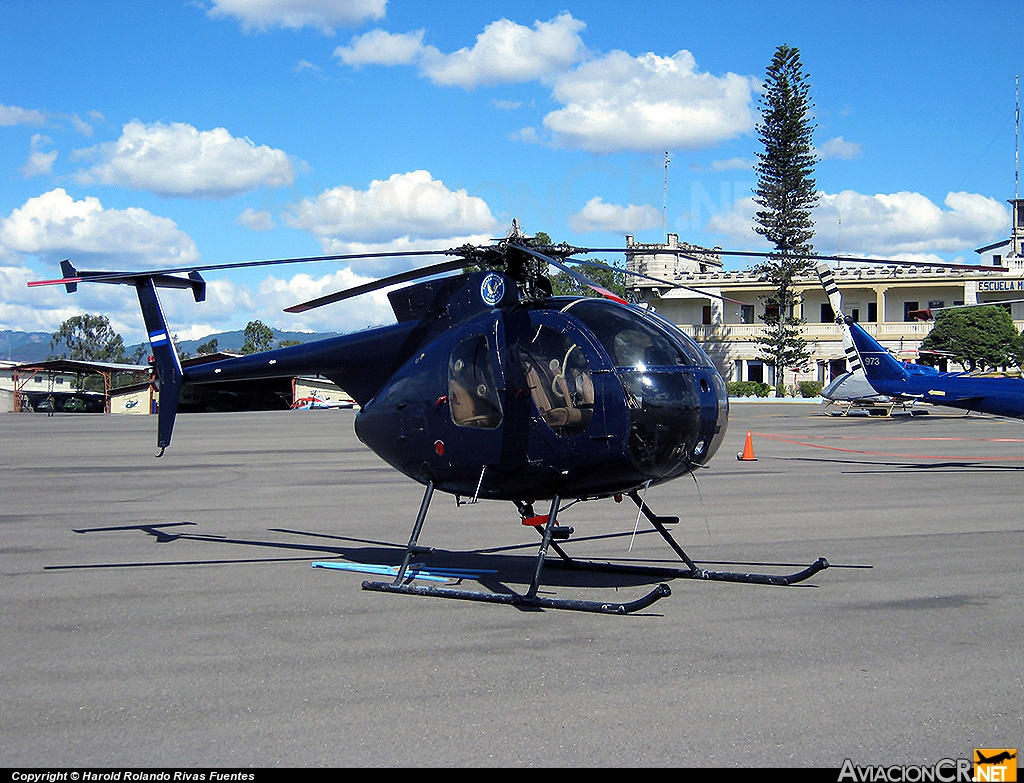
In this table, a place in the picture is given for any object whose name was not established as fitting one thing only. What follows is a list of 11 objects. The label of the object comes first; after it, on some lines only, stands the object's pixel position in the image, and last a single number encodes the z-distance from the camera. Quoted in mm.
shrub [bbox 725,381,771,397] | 66000
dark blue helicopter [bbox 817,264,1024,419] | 20062
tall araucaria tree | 61875
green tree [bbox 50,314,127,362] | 153125
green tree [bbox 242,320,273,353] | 141625
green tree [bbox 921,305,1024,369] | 63844
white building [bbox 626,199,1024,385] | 69750
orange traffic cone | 21250
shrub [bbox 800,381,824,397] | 65375
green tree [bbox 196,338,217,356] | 116562
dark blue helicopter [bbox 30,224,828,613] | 7449
